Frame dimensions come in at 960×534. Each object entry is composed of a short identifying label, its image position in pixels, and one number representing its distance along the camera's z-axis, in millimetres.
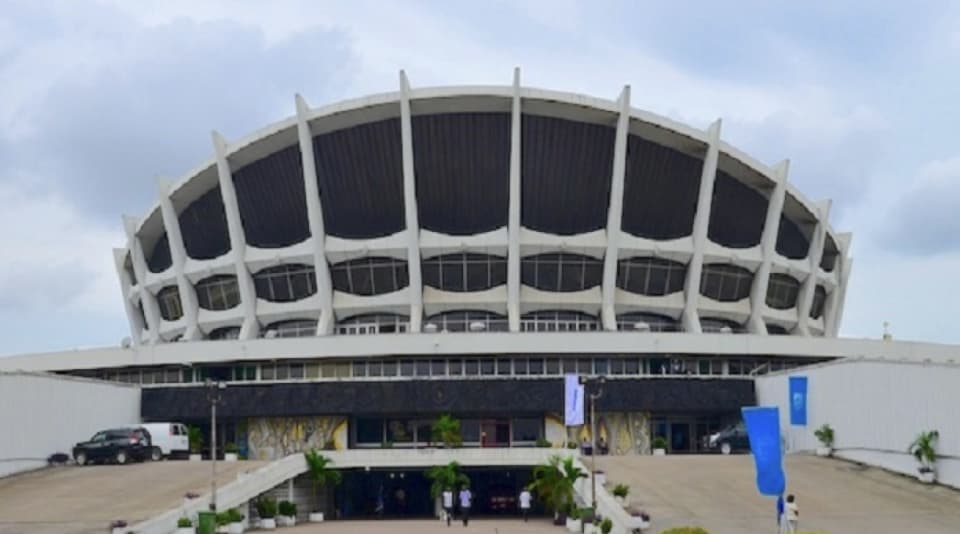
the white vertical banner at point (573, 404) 46625
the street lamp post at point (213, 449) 39531
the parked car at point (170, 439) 56594
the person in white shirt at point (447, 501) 46719
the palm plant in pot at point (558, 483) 43531
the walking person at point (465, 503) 44812
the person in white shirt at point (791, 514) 33806
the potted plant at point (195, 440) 58750
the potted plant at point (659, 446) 58203
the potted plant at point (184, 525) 37125
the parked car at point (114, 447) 52878
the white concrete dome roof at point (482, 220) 68062
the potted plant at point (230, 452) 56678
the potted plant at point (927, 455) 42281
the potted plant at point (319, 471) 49531
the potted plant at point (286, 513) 45688
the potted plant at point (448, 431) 54594
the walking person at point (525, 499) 47531
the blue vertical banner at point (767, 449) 30141
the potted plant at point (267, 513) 44031
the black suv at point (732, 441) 57125
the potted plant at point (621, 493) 38688
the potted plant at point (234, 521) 39938
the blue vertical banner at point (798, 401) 54406
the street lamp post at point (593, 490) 38500
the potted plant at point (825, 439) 51500
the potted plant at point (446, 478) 49756
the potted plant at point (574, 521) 40594
